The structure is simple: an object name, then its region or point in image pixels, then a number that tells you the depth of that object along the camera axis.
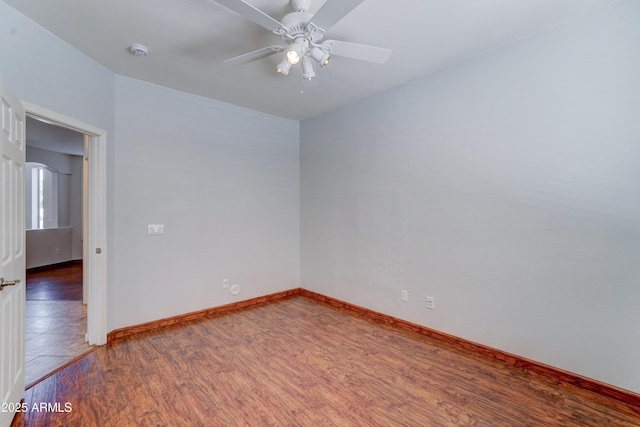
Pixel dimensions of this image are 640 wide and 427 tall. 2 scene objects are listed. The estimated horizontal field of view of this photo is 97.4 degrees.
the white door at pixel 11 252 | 1.64
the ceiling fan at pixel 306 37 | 1.55
